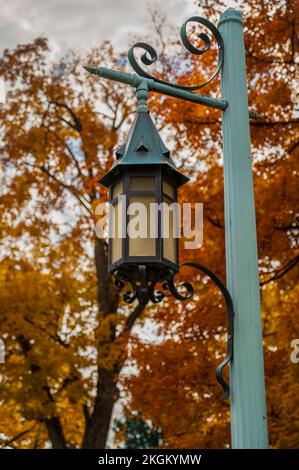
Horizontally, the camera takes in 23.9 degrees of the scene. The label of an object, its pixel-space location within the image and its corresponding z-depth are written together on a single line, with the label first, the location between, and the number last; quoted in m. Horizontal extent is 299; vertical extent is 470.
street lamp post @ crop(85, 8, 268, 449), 3.31
